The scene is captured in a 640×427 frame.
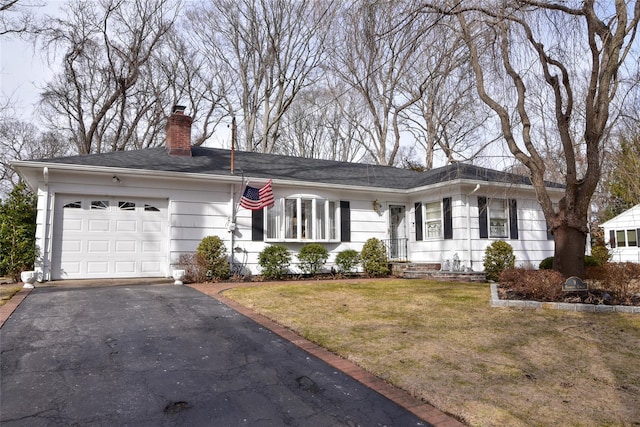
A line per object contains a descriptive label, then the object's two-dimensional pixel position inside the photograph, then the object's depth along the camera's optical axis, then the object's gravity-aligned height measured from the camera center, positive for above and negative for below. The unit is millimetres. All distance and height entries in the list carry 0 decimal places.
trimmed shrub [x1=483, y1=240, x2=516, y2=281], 12305 -317
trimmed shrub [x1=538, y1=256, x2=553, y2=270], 11406 -432
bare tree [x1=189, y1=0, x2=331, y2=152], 21906 +10124
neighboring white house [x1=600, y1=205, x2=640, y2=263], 21656 +655
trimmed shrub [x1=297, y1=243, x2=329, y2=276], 11938 -242
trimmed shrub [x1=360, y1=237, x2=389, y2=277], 12703 -318
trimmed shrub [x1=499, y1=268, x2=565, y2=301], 7254 -636
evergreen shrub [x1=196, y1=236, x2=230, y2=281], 10578 -257
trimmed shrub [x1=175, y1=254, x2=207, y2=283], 10375 -491
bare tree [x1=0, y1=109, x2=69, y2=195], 26191 +6513
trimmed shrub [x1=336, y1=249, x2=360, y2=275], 12461 -365
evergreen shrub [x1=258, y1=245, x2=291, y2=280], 11414 -330
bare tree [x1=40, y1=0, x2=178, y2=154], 20641 +8849
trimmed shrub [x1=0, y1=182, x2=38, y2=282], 9875 +184
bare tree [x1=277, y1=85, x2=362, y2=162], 27289 +7756
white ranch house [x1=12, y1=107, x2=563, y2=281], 10258 +1045
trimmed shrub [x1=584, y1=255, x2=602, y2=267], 11344 -383
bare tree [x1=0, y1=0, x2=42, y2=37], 13710 +7573
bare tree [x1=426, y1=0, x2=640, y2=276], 7332 +3344
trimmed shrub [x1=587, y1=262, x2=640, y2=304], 7043 -557
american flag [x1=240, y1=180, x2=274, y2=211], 11008 +1282
